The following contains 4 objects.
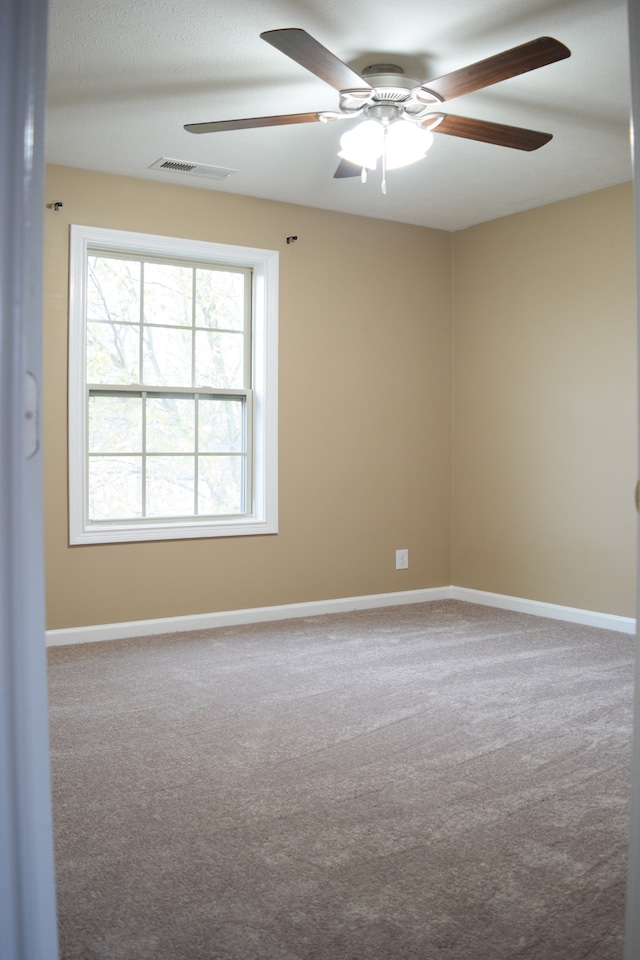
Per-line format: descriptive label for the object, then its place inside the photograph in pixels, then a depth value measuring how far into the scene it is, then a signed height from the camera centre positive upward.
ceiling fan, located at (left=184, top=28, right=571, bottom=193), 2.64 +1.35
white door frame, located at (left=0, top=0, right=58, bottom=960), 0.88 -0.03
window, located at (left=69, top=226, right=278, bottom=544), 4.66 +0.47
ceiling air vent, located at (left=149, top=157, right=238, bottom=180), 4.43 +1.61
